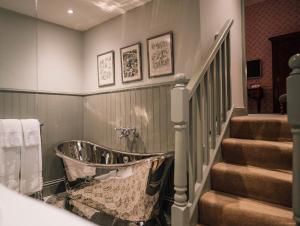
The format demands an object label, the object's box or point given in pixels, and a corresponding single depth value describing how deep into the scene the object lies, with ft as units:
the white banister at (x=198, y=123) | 5.08
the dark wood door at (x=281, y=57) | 13.52
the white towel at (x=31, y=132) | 8.42
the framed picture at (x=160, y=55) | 8.39
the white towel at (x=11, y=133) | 7.89
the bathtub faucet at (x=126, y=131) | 9.55
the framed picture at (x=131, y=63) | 9.53
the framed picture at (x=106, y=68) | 10.74
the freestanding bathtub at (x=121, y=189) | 6.28
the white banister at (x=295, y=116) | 3.54
